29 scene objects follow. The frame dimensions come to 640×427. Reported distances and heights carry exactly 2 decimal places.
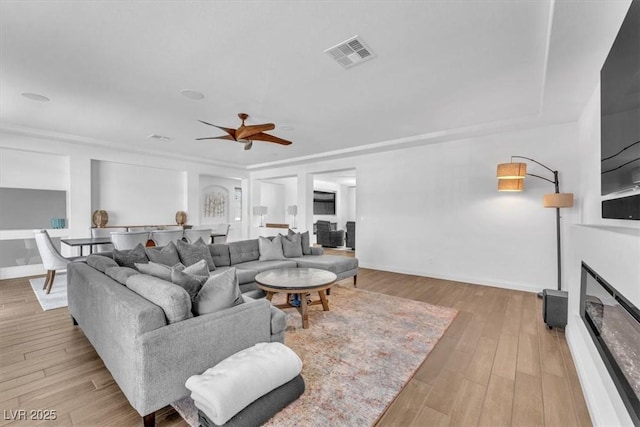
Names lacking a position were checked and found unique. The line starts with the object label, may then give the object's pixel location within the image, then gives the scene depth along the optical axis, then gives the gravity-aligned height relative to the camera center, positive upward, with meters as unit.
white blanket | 1.49 -0.96
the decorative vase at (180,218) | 7.53 -0.15
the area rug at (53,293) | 3.76 -1.23
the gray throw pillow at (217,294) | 1.93 -0.57
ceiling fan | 3.59 +1.06
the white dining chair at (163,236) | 5.31 -0.46
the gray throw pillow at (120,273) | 2.17 -0.50
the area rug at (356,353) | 1.77 -1.24
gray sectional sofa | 1.58 -0.81
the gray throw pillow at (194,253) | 3.70 -0.55
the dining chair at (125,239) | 4.74 -0.46
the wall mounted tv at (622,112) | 1.52 +0.65
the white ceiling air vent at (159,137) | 5.48 +1.51
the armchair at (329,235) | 9.83 -0.80
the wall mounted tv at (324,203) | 11.76 +0.42
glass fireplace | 1.29 -0.71
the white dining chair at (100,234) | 5.36 -0.45
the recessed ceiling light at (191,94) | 3.43 +1.49
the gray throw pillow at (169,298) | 1.73 -0.54
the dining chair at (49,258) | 4.20 -0.69
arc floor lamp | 3.79 +0.44
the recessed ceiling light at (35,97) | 3.58 +1.51
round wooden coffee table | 3.04 -0.80
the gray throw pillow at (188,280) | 2.01 -0.50
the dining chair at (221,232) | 7.04 -0.50
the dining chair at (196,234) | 5.64 -0.45
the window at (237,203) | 9.48 +0.33
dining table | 4.35 -0.48
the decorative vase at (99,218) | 6.10 -0.13
